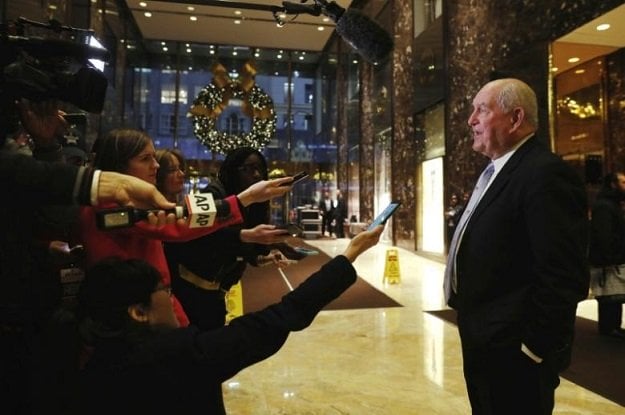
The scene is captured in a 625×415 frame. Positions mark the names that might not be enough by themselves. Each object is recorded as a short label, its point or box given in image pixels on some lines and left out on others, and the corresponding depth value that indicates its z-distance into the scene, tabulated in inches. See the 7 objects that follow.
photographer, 33.9
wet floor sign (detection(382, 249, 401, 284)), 230.5
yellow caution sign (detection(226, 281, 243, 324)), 120.2
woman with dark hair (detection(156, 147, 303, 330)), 71.2
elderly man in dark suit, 49.4
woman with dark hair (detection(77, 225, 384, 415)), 33.2
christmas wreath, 518.6
